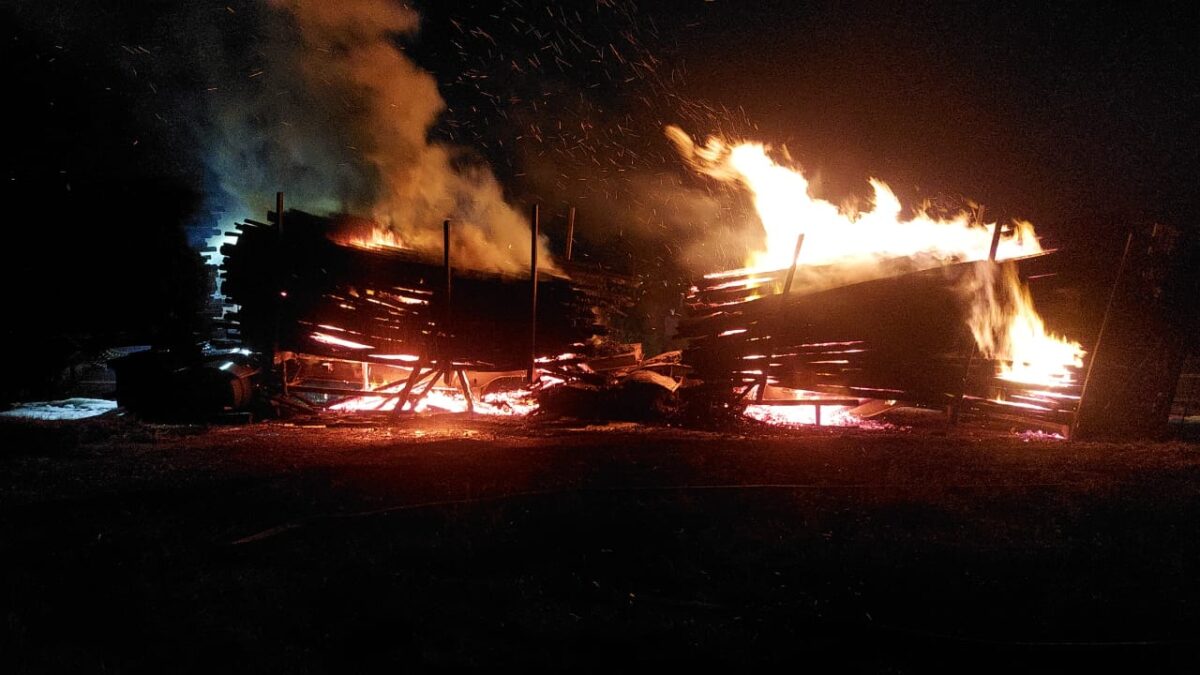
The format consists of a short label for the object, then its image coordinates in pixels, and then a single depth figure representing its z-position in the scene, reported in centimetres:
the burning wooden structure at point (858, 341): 1085
